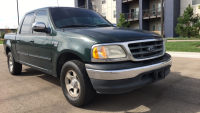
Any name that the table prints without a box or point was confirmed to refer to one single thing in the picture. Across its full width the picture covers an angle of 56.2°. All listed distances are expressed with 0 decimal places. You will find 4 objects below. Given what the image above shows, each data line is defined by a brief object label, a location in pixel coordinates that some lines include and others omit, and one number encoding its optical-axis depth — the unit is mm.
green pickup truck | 2771
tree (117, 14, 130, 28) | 29766
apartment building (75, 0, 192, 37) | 24797
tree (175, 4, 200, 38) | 20625
